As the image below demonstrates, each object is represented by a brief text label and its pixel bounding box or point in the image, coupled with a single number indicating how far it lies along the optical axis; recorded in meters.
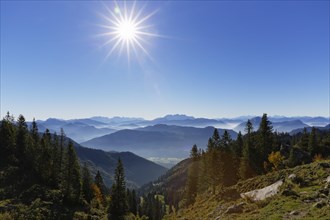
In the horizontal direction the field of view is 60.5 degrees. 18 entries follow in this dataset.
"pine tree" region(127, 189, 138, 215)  115.54
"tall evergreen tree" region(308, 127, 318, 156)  103.08
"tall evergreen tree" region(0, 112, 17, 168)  89.31
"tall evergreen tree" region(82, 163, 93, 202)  84.14
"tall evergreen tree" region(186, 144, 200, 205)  86.25
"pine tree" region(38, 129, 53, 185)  78.56
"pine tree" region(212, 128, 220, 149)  80.81
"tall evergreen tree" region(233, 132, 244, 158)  91.19
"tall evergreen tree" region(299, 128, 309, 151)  116.62
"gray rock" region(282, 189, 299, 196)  27.05
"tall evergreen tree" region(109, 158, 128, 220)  66.88
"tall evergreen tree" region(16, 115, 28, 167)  94.31
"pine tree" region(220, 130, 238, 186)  75.19
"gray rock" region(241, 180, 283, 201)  31.14
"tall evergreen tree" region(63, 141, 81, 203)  70.19
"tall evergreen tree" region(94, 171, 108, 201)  108.26
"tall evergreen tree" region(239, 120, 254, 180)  69.69
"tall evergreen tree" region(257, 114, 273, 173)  73.28
